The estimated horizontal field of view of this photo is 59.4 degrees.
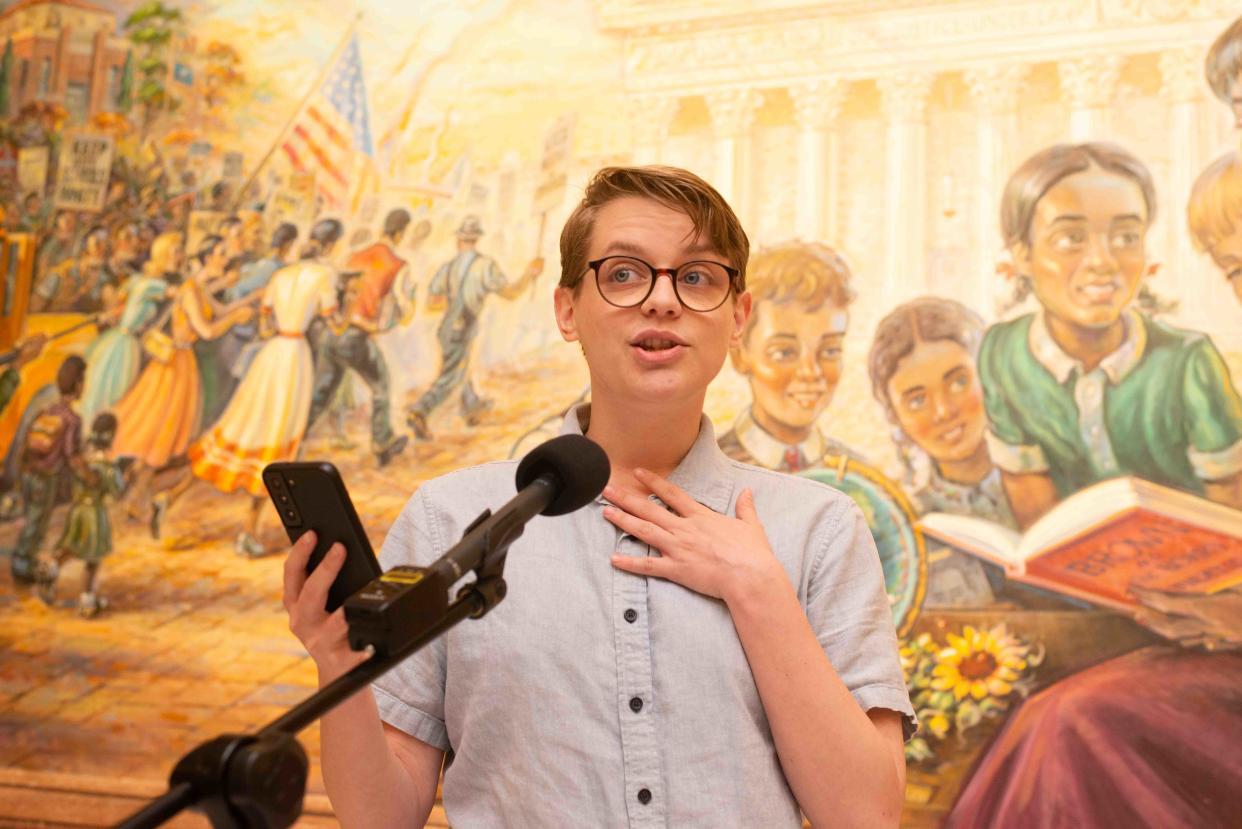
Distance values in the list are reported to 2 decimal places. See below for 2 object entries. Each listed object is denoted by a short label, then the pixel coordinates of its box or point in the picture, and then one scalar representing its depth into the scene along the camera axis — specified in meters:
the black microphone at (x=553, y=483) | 1.03
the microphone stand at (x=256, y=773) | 0.82
